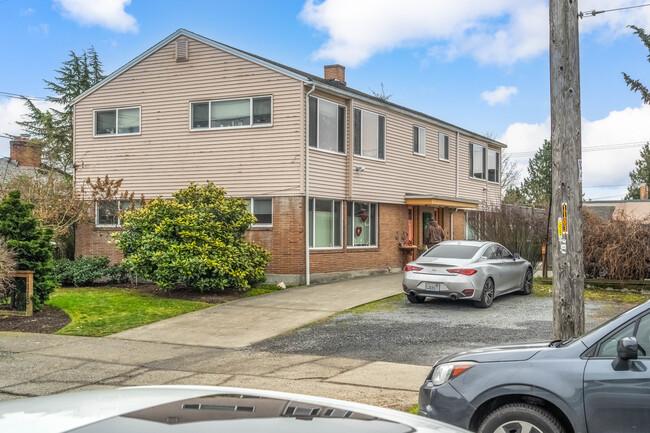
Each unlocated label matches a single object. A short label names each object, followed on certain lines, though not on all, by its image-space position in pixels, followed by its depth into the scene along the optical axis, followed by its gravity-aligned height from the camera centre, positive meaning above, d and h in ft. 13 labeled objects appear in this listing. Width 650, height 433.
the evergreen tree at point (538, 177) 214.48 +16.41
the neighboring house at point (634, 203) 148.14 +6.28
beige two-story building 66.95 +8.39
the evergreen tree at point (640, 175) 213.05 +16.92
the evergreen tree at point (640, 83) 109.71 +23.62
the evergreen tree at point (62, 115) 131.44 +23.16
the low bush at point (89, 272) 67.00 -4.09
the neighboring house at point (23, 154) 132.05 +14.54
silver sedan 50.60 -3.20
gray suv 15.71 -3.67
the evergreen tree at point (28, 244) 49.06 -1.01
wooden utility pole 25.82 +2.14
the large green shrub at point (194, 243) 57.62 -1.09
